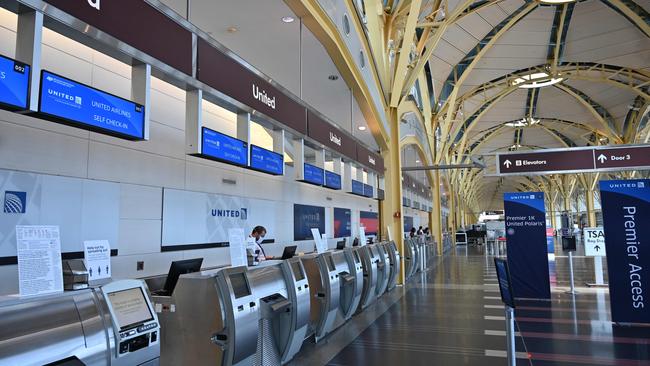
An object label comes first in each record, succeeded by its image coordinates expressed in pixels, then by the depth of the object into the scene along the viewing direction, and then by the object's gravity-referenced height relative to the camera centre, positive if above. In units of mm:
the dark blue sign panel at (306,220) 10328 +224
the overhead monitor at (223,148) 4137 +828
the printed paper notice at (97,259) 2492 -165
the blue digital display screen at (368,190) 9722 +864
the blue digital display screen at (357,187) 9148 +874
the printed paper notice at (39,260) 2023 -140
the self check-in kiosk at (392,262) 8836 -678
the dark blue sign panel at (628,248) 6102 -295
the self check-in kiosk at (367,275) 7059 -762
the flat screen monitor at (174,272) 4031 -392
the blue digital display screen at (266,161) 5195 +850
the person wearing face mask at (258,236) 6921 -112
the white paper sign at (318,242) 5964 -178
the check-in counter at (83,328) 1804 -455
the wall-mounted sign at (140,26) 2660 +1390
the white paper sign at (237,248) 3704 -156
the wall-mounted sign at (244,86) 3844 +1453
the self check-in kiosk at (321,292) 5285 -763
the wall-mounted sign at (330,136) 6301 +1500
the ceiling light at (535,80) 25141 +8633
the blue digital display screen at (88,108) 2637 +813
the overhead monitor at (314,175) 6695 +848
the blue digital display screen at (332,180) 7481 +857
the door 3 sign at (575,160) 8812 +1411
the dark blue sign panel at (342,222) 12791 +204
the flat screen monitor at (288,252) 6462 -355
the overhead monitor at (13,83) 2291 +789
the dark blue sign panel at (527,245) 8359 -331
